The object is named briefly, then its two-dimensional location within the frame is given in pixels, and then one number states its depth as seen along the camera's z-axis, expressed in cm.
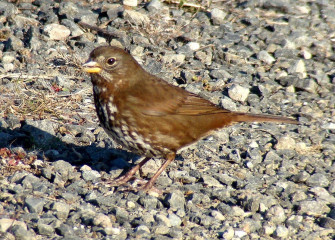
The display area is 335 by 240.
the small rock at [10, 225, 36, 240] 905
